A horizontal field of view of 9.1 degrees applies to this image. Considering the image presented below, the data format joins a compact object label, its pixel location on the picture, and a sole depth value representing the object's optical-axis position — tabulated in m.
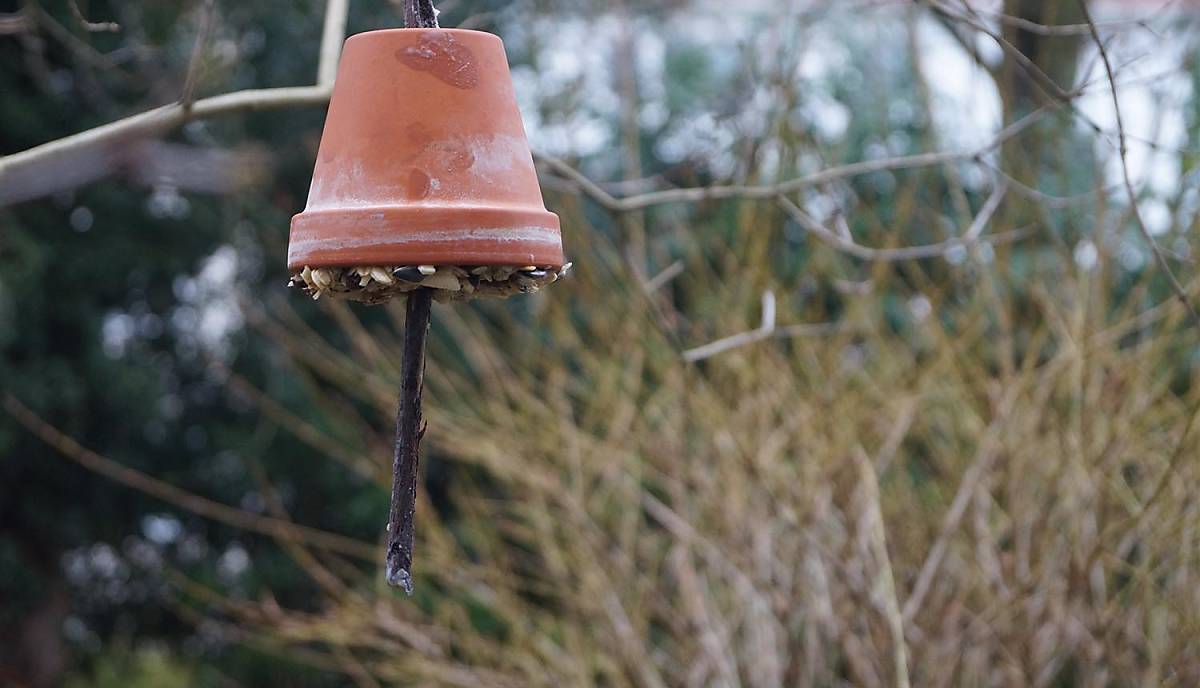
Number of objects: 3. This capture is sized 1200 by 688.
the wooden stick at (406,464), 2.91
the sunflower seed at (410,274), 2.96
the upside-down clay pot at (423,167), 2.96
